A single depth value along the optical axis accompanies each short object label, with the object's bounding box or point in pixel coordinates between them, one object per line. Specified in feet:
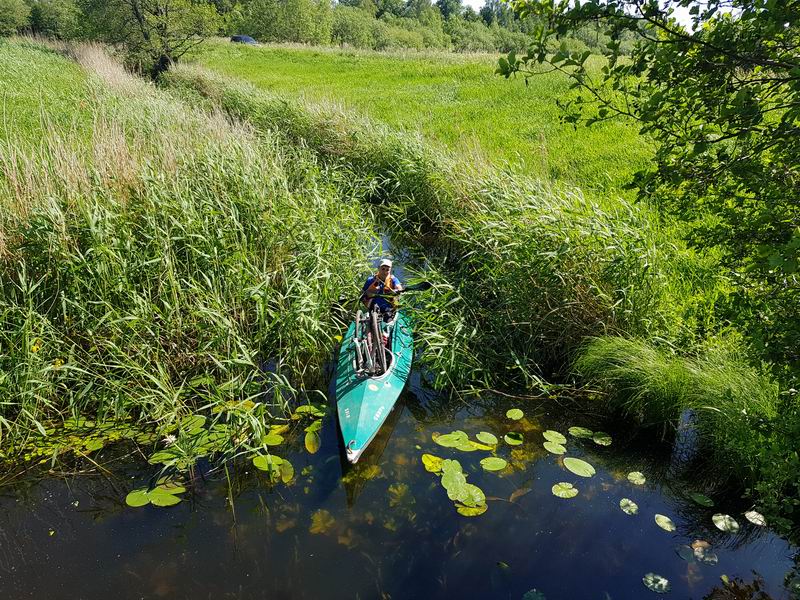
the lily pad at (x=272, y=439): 17.93
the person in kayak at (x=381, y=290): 22.50
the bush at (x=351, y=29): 228.14
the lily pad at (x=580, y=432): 18.45
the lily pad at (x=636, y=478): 16.58
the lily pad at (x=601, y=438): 18.06
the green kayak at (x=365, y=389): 17.17
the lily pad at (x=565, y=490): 16.08
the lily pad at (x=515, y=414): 19.38
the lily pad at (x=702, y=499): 15.29
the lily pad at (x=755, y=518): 14.35
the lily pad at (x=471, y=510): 15.37
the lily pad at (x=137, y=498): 15.48
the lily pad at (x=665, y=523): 14.85
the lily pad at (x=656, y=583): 13.23
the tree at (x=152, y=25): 84.94
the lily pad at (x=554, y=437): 18.25
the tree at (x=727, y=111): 8.70
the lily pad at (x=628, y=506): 15.53
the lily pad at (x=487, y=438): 18.25
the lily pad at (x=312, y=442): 17.89
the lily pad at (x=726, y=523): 14.55
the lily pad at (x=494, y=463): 16.95
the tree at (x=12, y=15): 163.10
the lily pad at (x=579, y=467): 16.81
